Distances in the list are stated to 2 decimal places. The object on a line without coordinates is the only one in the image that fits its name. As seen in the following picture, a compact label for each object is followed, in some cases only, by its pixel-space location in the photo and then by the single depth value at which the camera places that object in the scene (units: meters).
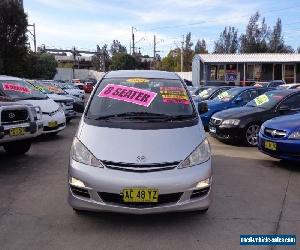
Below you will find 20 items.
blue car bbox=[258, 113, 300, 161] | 4.57
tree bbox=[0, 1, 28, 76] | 20.21
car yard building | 24.21
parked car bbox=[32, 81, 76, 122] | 8.75
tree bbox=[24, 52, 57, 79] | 24.56
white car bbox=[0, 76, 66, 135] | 6.26
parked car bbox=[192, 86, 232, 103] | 10.00
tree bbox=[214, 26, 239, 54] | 53.96
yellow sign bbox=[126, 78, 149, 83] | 3.83
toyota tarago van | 2.79
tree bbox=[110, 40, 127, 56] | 73.99
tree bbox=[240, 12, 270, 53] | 47.36
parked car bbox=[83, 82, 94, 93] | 25.73
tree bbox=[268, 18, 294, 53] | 47.54
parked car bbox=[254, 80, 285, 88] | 16.83
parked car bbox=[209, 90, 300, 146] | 6.26
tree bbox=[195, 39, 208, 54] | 55.26
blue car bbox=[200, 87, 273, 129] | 7.98
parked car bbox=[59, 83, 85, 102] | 13.30
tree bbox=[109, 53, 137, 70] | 41.12
